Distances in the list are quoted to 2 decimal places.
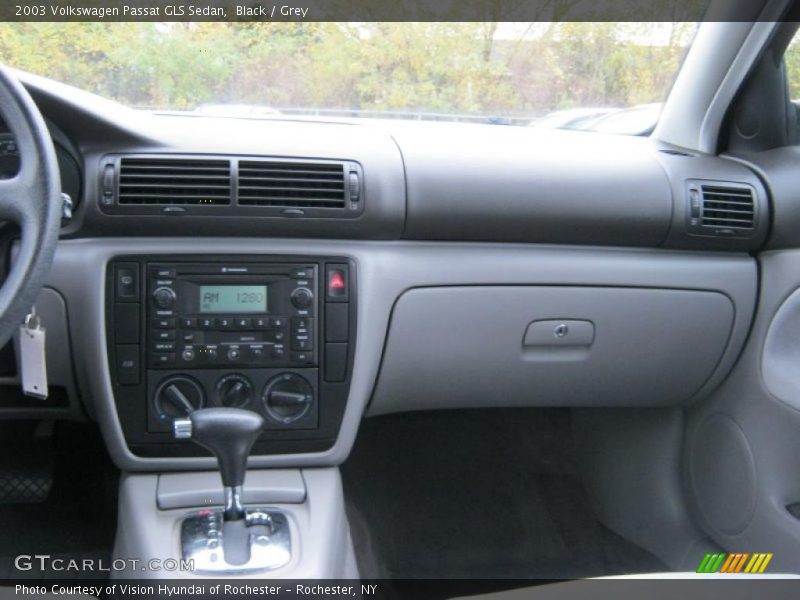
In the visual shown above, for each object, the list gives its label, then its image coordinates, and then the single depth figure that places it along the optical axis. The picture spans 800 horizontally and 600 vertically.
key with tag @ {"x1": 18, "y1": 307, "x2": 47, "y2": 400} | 1.69
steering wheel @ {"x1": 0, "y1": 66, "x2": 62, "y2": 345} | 1.27
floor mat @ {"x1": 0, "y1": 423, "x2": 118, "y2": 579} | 2.29
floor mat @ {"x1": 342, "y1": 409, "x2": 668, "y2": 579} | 2.50
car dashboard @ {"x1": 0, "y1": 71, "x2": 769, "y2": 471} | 1.82
